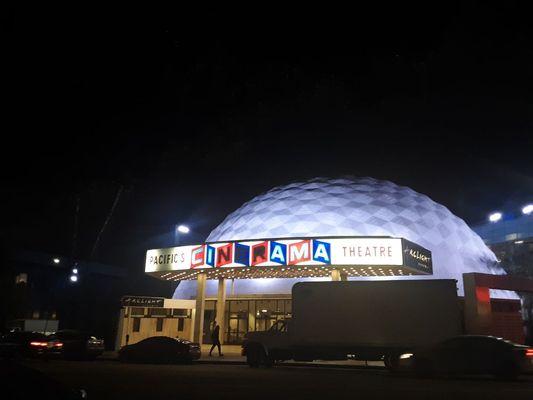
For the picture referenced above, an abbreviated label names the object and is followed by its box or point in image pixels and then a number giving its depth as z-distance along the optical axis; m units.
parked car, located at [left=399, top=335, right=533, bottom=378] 15.73
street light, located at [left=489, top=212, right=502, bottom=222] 83.19
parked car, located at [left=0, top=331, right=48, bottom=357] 23.28
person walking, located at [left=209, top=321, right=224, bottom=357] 26.81
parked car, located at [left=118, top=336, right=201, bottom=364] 22.48
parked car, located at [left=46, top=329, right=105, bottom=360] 23.47
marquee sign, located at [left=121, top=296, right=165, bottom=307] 31.50
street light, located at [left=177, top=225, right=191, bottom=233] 45.69
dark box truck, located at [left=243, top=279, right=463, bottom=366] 18.67
